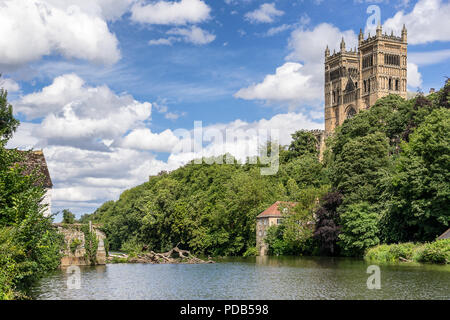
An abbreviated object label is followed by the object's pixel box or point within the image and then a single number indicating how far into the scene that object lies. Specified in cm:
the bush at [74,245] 5203
